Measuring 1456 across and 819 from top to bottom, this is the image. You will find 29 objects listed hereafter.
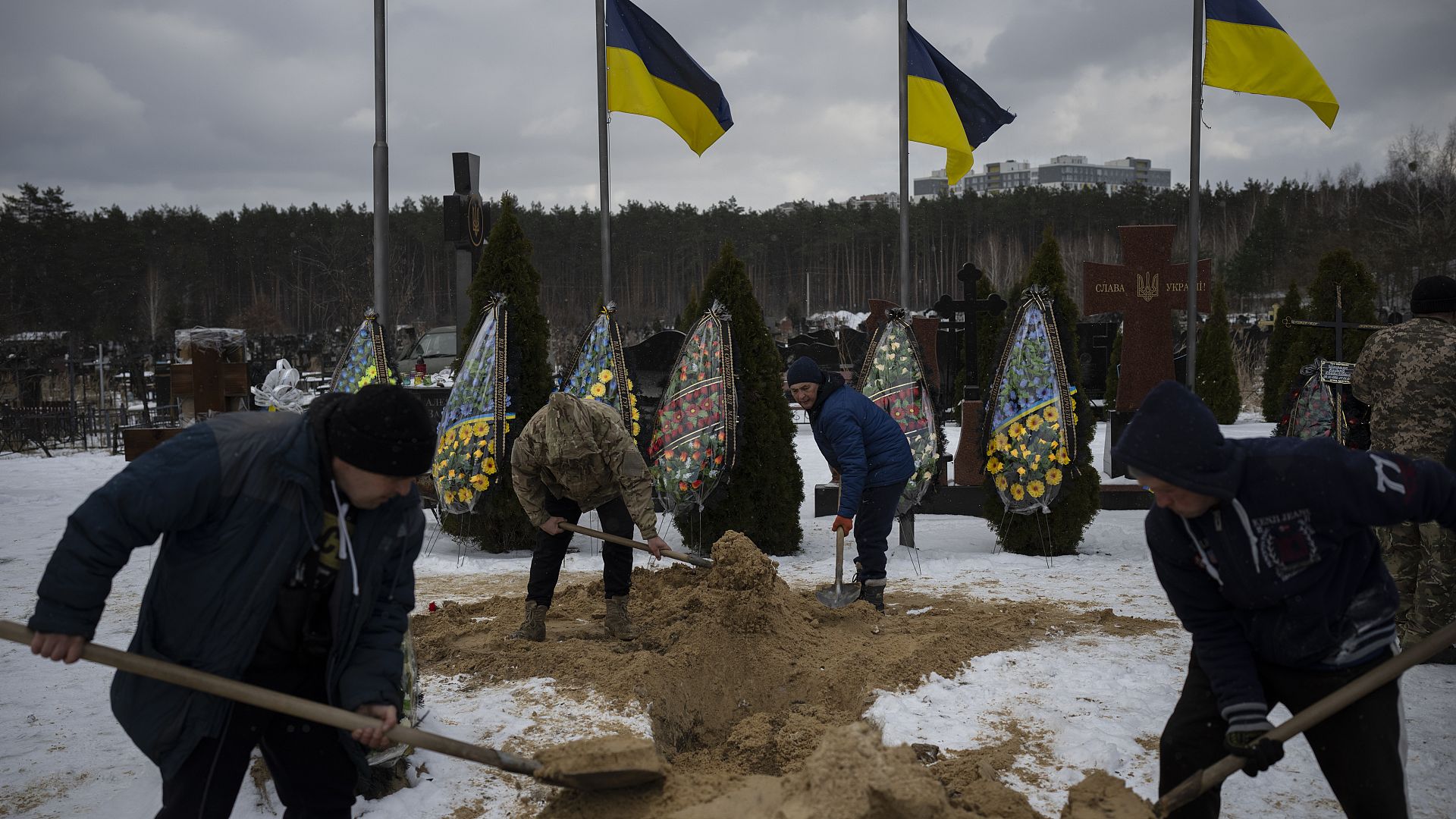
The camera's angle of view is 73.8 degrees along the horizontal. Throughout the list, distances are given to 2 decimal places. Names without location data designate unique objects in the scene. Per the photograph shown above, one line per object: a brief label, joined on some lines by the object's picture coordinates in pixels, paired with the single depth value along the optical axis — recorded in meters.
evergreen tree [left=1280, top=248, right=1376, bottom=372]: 12.75
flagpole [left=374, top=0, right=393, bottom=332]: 8.16
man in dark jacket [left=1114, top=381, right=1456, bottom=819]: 2.57
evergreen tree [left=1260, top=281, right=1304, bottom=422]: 15.83
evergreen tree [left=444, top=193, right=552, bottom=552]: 8.36
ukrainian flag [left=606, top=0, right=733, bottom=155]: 8.98
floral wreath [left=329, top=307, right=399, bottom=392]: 7.92
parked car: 17.12
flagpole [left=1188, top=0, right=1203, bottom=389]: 8.59
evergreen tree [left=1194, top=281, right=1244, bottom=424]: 17.56
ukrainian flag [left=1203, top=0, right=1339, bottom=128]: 8.34
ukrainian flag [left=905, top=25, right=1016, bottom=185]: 9.37
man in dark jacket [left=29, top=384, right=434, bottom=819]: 2.38
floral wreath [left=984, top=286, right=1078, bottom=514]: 8.01
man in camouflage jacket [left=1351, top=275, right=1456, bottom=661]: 4.89
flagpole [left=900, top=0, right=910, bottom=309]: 8.90
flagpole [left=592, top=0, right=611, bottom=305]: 8.93
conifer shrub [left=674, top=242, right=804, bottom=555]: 8.23
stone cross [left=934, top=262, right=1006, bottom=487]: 9.00
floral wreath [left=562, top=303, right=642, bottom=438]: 8.21
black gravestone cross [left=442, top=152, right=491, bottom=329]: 9.84
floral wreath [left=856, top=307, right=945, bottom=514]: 8.28
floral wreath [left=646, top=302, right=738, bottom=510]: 8.00
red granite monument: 9.77
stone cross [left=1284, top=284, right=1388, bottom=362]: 7.59
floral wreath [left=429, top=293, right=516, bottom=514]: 8.02
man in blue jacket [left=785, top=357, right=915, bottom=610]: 6.35
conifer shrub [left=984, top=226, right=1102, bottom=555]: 8.22
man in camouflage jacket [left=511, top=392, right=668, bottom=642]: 5.45
